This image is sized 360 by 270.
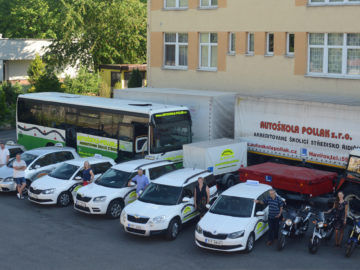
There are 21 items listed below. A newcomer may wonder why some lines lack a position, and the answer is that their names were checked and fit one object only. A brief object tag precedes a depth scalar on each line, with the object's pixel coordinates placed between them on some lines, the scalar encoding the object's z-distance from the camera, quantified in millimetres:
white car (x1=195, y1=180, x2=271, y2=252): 13617
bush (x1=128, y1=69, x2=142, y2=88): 36594
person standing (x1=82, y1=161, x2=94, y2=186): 18291
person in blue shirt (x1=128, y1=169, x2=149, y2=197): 17016
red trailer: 16797
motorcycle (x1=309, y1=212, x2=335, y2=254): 13773
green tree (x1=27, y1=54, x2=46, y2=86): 44053
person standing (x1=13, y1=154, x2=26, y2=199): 19234
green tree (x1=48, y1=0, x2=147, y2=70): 47594
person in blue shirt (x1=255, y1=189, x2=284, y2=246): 14273
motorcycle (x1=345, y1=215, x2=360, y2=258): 13547
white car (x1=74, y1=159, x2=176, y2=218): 16875
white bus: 20688
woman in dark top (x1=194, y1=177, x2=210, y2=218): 15750
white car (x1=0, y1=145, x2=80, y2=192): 20016
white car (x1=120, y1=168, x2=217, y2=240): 14820
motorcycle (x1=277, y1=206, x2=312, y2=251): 14109
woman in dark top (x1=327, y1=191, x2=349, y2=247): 14188
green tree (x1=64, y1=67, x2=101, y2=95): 43188
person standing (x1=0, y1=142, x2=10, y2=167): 21406
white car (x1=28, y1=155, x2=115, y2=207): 18281
